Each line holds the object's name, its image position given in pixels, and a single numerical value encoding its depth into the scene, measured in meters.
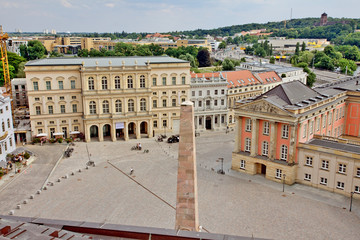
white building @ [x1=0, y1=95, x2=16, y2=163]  51.09
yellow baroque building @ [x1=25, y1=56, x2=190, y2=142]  62.81
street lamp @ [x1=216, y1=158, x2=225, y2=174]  49.50
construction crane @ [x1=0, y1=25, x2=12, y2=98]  68.38
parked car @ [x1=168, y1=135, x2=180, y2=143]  64.79
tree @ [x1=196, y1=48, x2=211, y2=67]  159.50
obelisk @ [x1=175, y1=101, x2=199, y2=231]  21.67
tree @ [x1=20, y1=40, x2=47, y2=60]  164.12
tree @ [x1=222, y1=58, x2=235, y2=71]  125.05
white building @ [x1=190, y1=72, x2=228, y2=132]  73.44
